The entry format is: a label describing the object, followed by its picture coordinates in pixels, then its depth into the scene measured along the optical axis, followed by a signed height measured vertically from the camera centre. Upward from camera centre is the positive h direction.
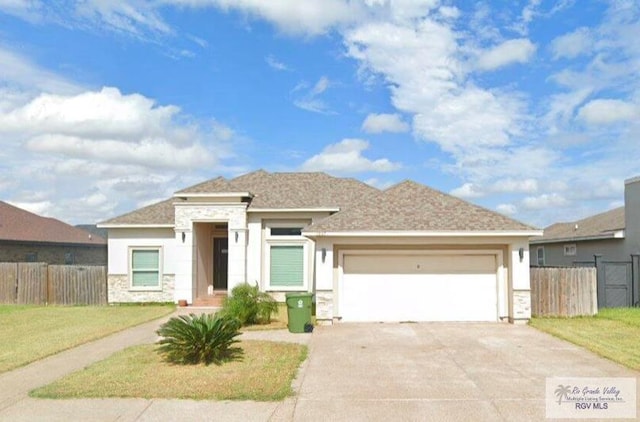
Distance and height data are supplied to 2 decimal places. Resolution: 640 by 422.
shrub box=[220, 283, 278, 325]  15.11 -1.66
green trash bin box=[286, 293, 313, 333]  13.80 -1.66
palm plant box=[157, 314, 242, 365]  9.91 -1.73
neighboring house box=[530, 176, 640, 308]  19.84 -0.02
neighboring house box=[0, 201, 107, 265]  25.99 +0.42
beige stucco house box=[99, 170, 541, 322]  15.59 -0.06
